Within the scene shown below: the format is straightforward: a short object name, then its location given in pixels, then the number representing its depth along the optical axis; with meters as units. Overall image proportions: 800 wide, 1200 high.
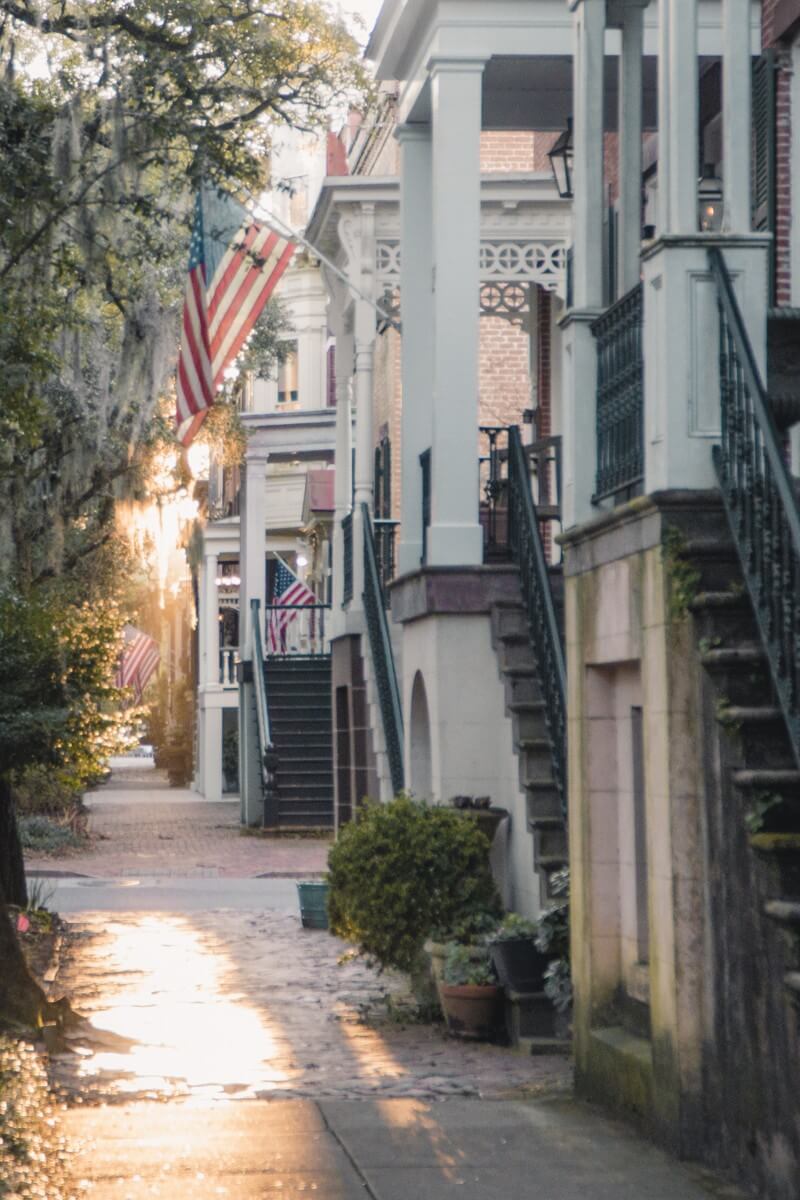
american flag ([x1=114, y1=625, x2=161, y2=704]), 49.22
